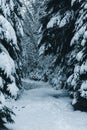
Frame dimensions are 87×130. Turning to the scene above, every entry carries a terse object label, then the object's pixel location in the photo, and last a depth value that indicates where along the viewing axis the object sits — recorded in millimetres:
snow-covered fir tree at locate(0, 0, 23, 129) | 8254
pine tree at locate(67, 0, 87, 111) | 11044
